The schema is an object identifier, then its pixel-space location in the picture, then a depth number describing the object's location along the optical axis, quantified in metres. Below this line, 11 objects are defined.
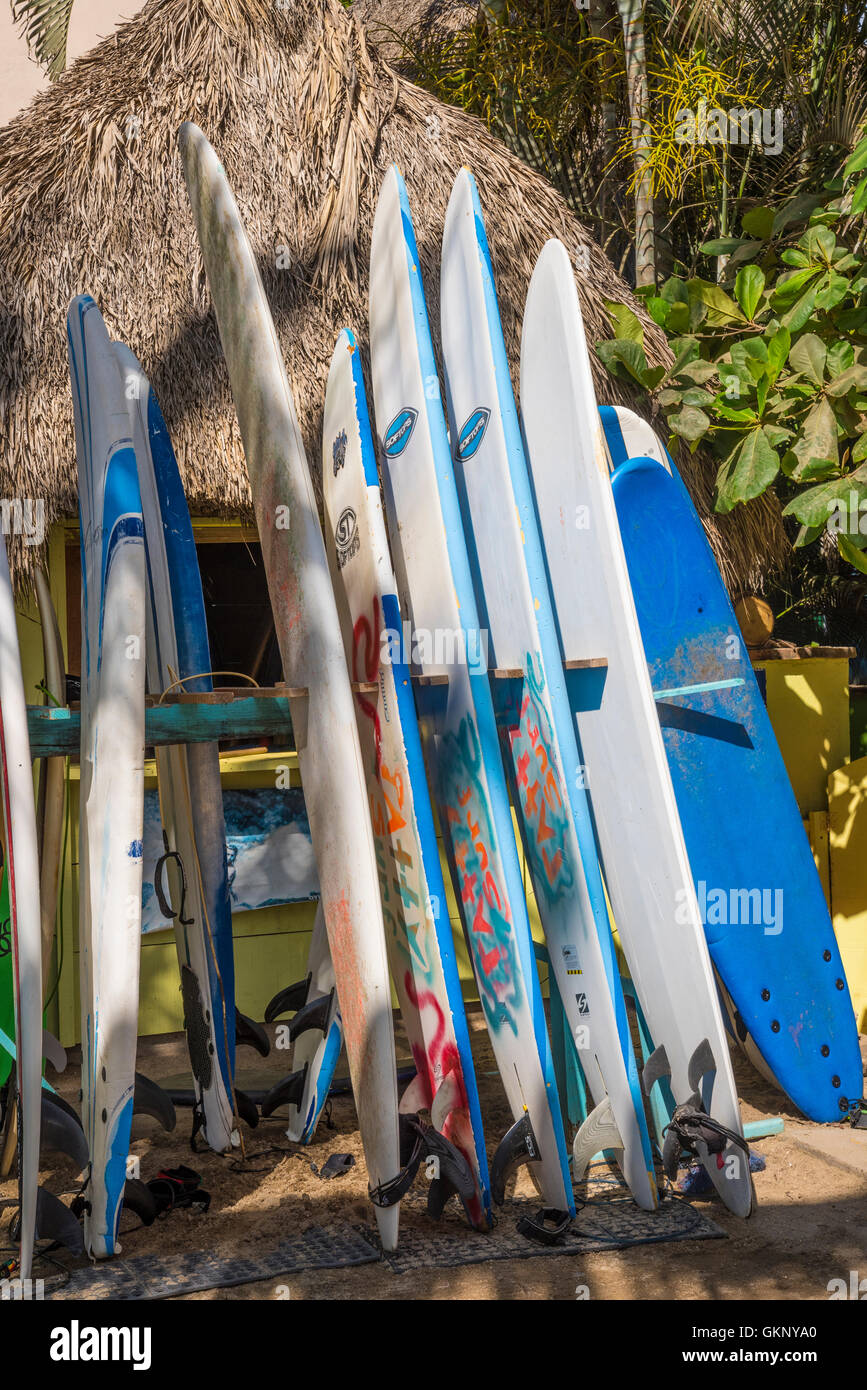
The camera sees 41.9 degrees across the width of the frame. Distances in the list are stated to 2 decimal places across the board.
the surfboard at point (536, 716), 2.79
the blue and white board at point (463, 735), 2.76
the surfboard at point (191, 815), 3.32
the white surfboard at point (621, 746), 2.81
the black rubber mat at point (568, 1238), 2.56
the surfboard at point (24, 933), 2.42
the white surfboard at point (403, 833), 2.72
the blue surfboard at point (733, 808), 3.47
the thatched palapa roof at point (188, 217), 4.19
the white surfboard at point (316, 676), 2.61
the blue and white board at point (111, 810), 2.57
